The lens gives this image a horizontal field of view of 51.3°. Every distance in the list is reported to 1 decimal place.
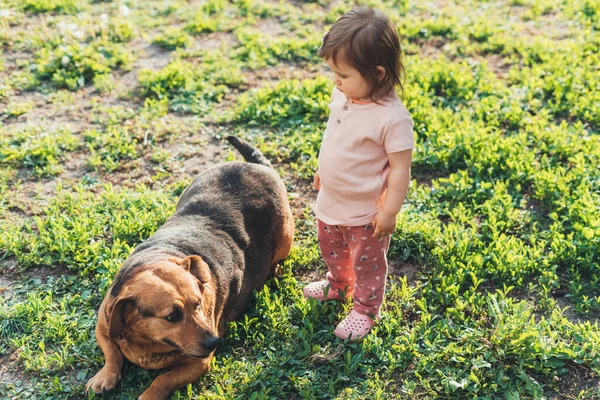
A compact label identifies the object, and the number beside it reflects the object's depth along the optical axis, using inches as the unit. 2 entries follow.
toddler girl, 137.2
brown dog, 146.6
